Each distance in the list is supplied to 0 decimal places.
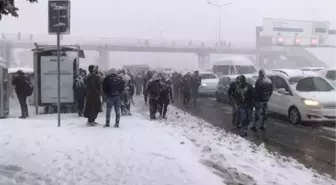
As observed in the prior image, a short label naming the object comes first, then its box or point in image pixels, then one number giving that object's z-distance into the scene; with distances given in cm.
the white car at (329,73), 2053
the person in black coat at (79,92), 1341
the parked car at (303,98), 1298
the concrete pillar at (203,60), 7752
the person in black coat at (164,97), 1370
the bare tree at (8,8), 559
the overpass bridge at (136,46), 6856
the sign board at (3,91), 1432
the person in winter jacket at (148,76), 2112
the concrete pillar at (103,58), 7041
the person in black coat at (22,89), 1400
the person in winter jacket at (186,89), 1938
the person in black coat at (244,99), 1149
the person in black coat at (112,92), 1078
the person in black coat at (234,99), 1192
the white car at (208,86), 2527
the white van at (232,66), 3036
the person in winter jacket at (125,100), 1391
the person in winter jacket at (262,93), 1180
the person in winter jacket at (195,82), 1956
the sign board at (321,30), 5439
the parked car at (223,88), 2026
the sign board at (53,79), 1410
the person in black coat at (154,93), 1351
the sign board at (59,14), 1014
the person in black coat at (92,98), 1093
